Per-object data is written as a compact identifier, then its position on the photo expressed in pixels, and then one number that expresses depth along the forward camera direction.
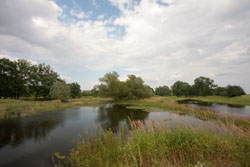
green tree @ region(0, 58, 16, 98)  36.06
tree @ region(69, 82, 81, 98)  68.50
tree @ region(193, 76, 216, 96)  66.44
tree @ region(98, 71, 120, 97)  43.61
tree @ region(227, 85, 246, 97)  47.36
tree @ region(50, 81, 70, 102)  39.44
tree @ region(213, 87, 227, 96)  64.14
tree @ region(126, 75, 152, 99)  44.44
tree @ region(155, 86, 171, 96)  107.75
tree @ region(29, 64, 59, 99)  46.16
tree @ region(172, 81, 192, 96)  74.72
